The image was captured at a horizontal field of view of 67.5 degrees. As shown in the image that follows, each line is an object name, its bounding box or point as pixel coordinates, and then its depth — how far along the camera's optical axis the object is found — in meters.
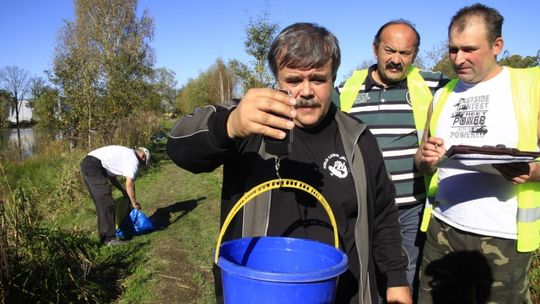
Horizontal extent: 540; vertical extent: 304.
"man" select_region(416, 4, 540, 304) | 2.44
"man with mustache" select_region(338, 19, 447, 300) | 3.10
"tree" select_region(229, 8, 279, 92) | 14.22
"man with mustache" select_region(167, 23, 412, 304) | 1.72
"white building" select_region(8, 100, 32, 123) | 61.78
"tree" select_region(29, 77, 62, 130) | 15.50
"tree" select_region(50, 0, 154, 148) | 14.69
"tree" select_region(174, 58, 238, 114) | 40.88
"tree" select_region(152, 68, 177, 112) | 58.72
